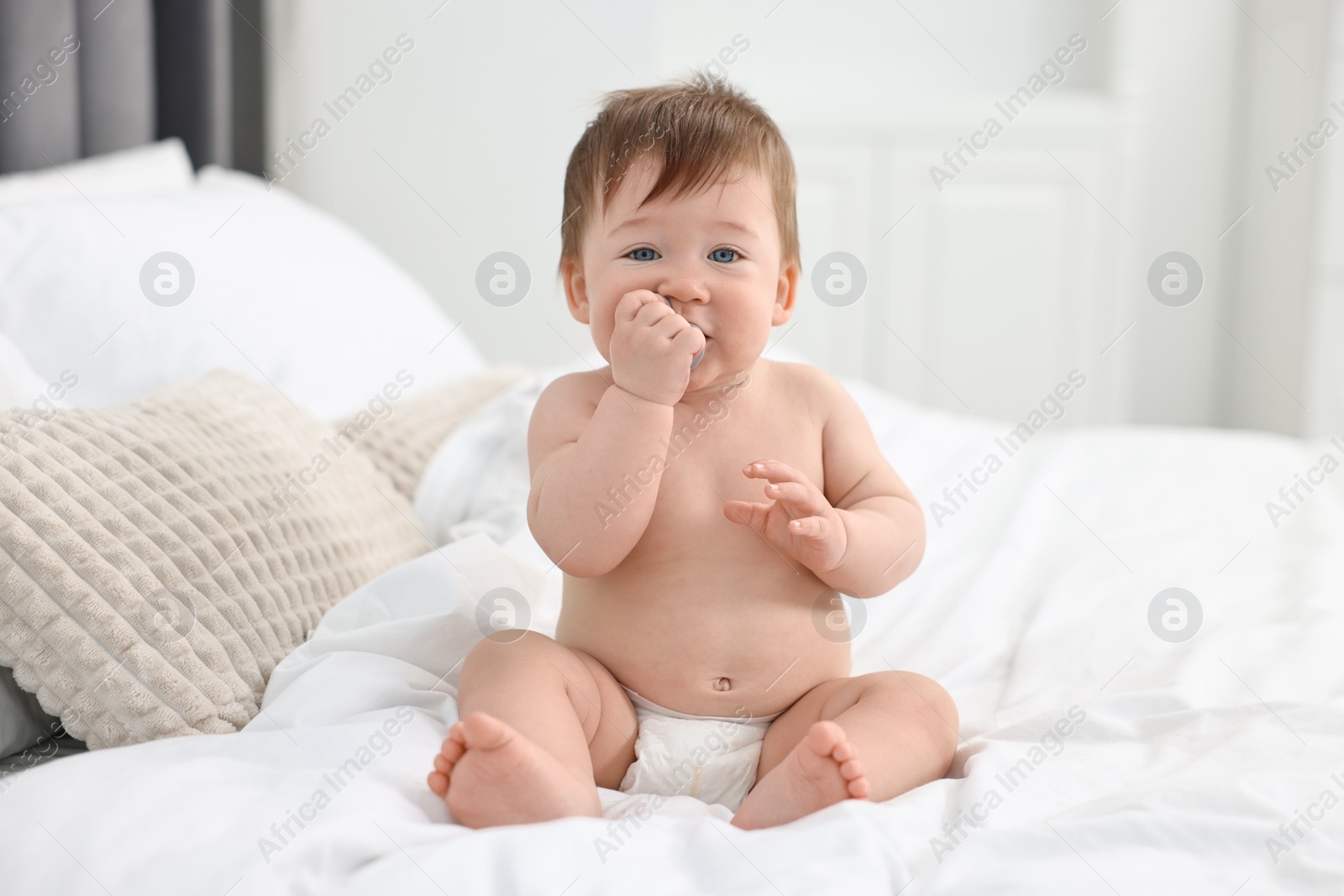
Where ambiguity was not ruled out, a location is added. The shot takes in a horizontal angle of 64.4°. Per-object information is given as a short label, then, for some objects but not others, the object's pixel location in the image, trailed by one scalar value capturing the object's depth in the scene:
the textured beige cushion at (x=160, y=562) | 0.79
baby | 0.79
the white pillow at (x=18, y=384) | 0.95
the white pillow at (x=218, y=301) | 1.19
